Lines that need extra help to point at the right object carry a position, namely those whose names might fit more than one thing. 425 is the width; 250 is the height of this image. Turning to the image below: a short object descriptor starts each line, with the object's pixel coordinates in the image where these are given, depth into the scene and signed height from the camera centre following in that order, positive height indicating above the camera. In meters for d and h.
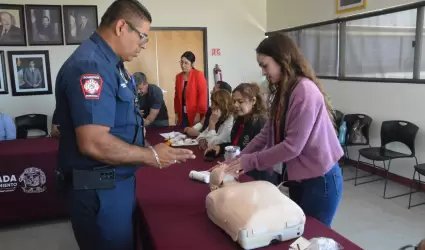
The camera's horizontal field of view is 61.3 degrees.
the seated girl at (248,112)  2.39 -0.26
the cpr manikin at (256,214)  1.13 -0.46
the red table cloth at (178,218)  1.21 -0.55
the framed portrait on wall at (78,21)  5.43 +0.86
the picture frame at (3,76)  5.19 +0.05
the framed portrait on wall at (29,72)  5.26 +0.10
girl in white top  2.70 -0.38
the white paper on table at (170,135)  3.11 -0.52
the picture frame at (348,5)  4.44 +0.85
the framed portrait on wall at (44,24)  5.27 +0.80
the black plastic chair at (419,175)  3.21 -1.07
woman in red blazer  4.33 -0.18
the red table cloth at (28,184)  2.95 -0.87
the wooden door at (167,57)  5.94 +0.32
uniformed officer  1.18 -0.19
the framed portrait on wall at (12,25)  5.14 +0.78
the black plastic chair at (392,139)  3.68 -0.72
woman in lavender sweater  1.43 -0.26
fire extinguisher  6.31 +0.02
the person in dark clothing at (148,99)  3.75 -0.24
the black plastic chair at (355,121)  4.29 -0.62
